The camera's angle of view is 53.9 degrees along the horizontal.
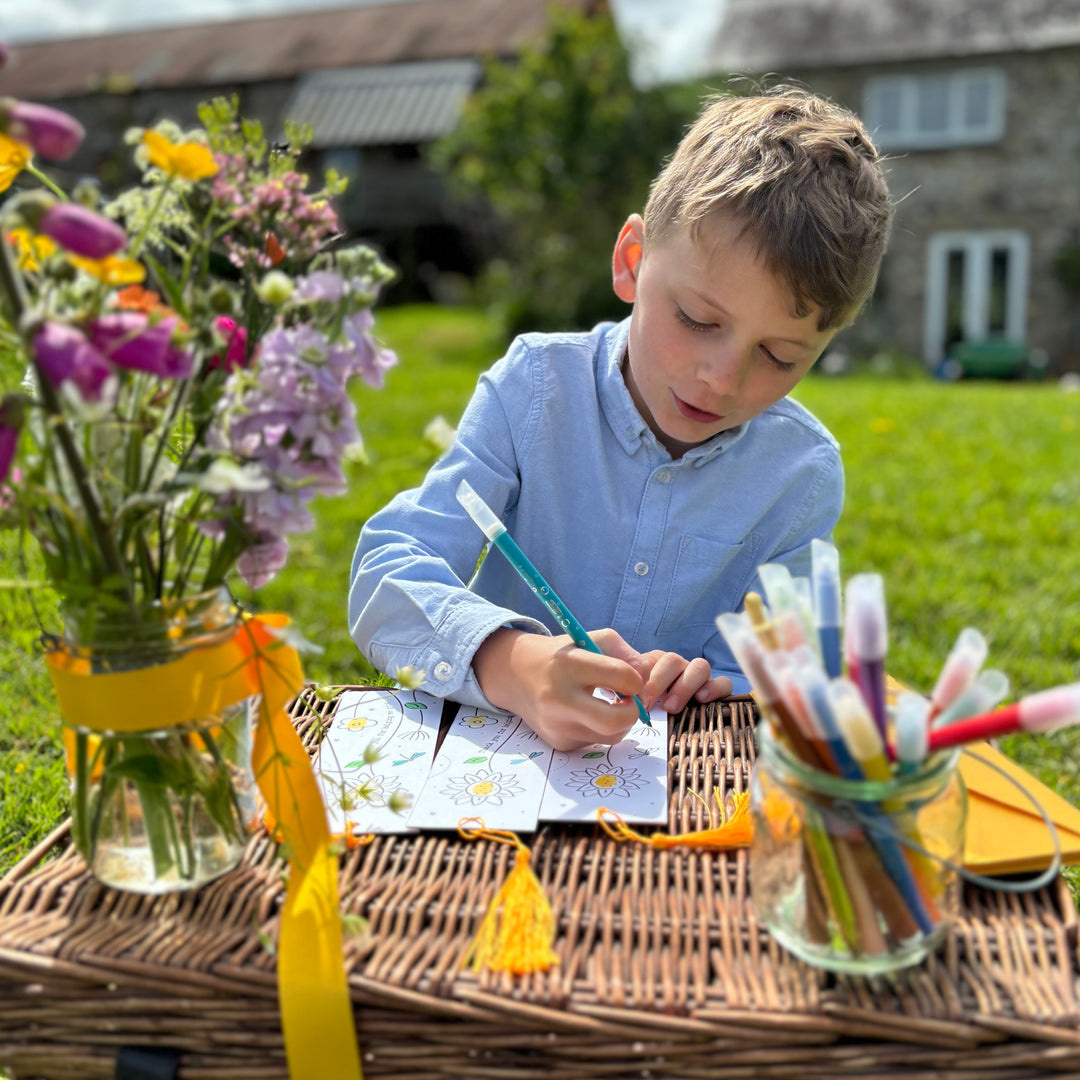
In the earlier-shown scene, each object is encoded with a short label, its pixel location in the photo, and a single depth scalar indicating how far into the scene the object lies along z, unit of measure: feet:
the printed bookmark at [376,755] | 3.27
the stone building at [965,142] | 39.29
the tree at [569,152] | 33.68
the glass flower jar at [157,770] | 2.62
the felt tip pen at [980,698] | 2.41
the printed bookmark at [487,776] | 3.28
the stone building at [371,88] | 50.80
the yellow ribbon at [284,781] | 2.54
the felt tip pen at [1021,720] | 2.25
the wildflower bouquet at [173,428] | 2.33
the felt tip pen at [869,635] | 2.41
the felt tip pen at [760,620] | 2.63
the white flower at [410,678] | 3.12
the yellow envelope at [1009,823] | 2.99
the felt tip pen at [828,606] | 2.63
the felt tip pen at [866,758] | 2.31
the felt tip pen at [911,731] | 2.31
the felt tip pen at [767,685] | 2.46
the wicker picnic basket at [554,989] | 2.46
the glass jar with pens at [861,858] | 2.43
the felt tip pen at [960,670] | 2.46
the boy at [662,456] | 4.04
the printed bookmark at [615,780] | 3.30
